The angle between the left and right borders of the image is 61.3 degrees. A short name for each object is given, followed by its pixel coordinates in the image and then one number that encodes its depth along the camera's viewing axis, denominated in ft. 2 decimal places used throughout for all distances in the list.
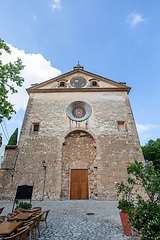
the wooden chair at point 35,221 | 11.67
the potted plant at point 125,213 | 12.30
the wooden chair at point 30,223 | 10.65
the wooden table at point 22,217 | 12.07
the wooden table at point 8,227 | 8.62
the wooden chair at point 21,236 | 8.01
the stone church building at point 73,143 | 34.53
